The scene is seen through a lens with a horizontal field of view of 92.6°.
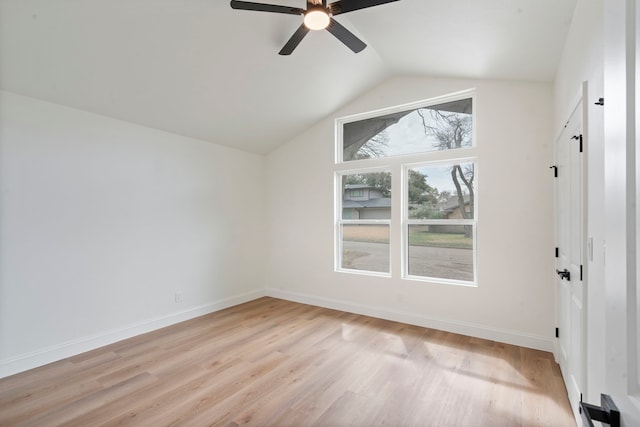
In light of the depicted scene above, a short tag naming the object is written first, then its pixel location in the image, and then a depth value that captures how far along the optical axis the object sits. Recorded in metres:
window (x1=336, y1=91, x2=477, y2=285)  3.68
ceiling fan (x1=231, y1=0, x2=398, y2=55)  2.10
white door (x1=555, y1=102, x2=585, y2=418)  1.93
